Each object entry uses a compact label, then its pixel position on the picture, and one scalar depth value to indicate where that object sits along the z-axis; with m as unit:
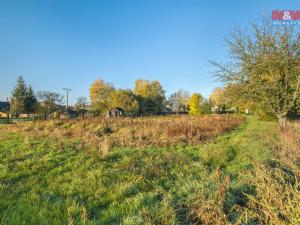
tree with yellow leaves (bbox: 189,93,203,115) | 66.26
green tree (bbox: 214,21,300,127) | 12.02
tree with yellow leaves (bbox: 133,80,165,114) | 73.38
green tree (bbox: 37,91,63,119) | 47.35
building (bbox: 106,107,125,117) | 51.09
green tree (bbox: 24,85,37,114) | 53.53
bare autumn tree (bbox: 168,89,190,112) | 93.94
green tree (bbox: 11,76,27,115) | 51.66
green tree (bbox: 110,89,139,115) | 63.22
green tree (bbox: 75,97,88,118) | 67.21
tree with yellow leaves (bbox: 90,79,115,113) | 78.75
